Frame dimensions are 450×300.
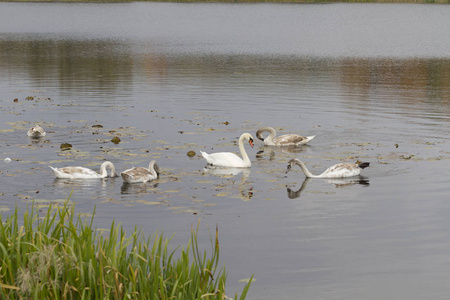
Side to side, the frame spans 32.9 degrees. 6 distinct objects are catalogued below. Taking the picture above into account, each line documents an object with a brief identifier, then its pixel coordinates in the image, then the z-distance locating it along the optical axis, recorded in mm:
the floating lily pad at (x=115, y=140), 23652
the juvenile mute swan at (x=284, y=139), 24125
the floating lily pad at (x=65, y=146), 22645
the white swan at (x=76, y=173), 18688
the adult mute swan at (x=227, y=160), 20781
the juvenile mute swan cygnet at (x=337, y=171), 19578
